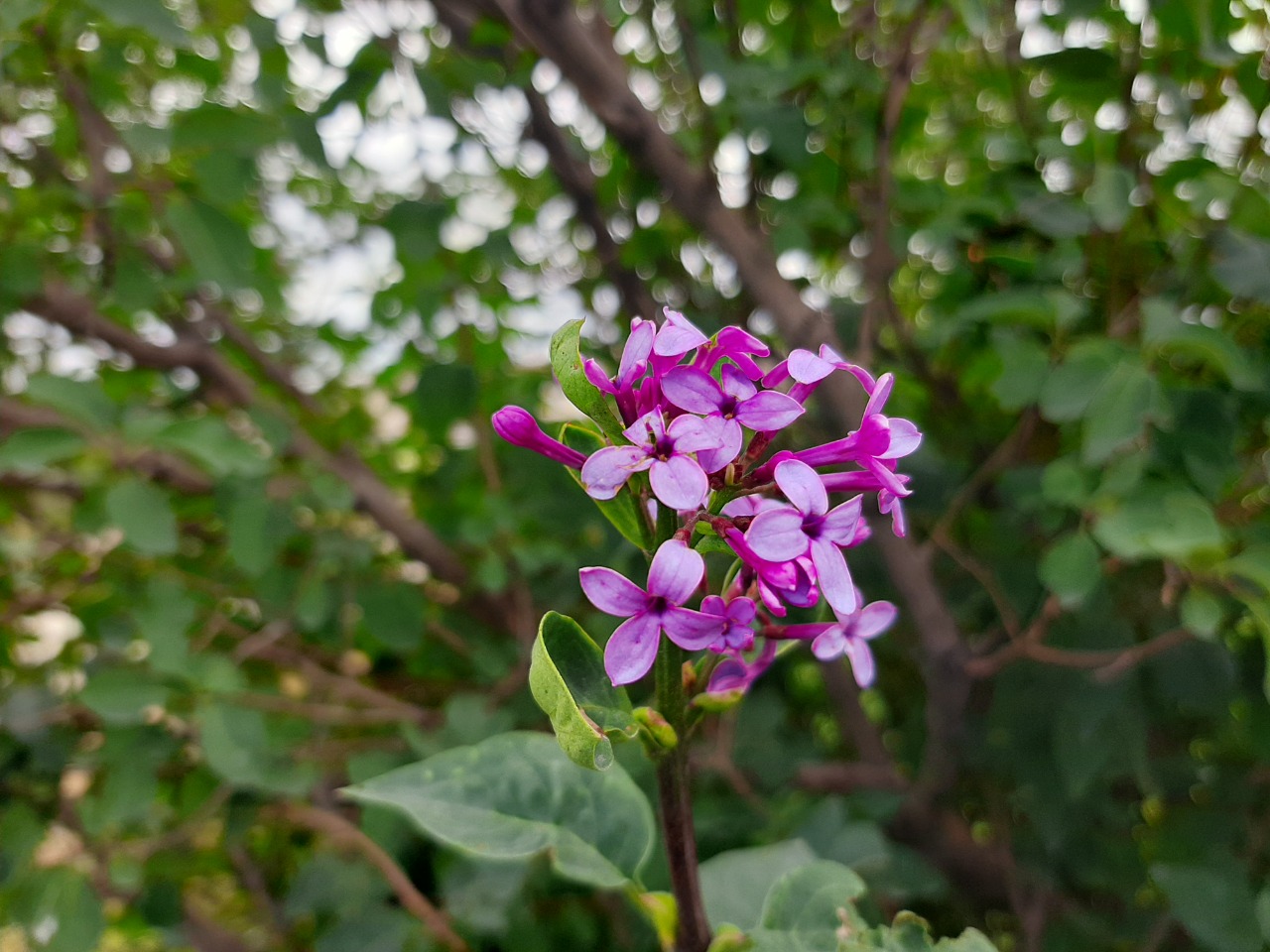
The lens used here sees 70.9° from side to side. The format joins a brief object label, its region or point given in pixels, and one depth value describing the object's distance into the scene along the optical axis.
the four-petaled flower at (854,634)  0.12
